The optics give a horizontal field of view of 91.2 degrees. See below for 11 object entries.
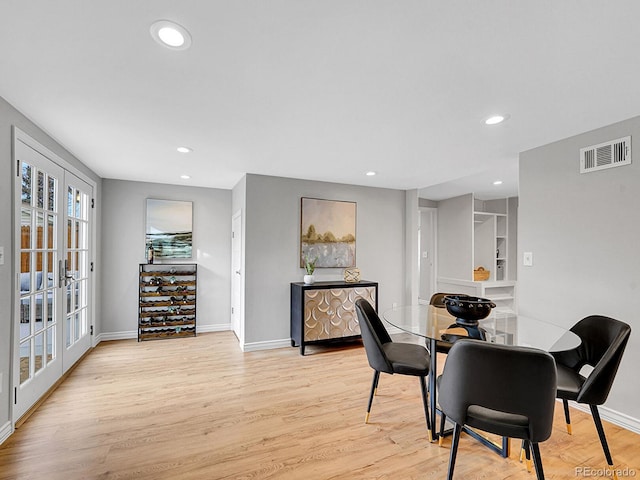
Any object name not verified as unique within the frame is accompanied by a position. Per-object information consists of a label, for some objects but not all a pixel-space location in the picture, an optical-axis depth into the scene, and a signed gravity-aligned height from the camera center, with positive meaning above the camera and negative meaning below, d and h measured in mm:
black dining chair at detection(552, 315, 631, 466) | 1709 -754
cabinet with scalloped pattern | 3926 -907
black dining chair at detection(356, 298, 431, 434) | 2164 -855
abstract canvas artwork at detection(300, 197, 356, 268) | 4344 +107
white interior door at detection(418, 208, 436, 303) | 6934 -302
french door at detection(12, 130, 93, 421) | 2309 -294
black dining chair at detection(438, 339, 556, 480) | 1366 -680
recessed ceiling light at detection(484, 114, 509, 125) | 2274 +904
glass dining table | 1891 -620
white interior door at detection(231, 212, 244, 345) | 4289 -556
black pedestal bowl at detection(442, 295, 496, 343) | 2089 -510
